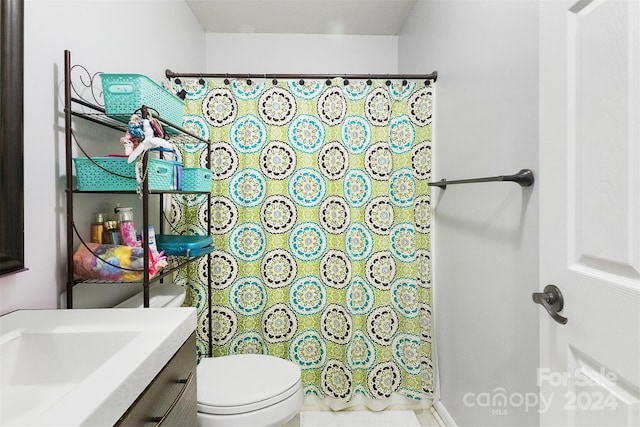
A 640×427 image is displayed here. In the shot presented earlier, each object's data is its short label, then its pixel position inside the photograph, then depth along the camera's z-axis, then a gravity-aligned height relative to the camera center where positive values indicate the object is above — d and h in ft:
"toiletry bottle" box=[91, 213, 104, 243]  4.04 -0.20
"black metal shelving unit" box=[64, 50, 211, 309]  3.63 +0.81
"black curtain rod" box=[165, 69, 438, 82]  6.03 +2.35
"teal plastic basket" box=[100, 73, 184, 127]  3.77 +1.29
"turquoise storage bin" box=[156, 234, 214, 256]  4.88 -0.45
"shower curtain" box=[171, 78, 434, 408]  6.13 -0.27
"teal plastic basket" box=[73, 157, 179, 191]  3.75 +0.42
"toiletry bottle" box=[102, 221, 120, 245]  4.08 -0.25
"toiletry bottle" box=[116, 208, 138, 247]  4.10 -0.18
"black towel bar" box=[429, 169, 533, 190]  3.61 +0.36
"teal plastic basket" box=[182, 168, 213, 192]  4.87 +0.47
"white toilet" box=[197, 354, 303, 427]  4.04 -2.19
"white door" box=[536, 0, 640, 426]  1.98 +0.03
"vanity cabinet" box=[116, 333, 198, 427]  2.31 -1.40
